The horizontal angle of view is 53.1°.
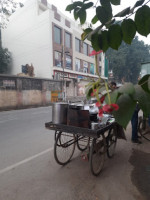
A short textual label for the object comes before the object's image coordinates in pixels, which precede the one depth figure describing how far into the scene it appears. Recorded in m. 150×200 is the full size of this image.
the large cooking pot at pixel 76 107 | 2.91
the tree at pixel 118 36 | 0.62
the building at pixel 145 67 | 6.74
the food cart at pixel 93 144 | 2.62
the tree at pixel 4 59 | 23.06
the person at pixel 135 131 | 4.26
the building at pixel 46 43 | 21.11
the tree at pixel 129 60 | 35.69
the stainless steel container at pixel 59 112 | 2.85
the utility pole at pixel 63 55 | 22.30
